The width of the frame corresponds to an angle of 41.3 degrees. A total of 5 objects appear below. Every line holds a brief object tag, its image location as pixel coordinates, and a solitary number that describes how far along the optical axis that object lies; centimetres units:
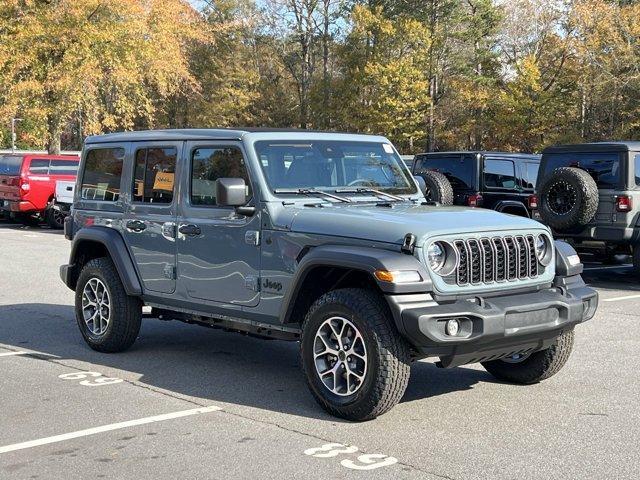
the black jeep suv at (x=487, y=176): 1556
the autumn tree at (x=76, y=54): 2644
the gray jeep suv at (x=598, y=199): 1222
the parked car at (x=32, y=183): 2252
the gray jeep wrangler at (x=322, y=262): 523
